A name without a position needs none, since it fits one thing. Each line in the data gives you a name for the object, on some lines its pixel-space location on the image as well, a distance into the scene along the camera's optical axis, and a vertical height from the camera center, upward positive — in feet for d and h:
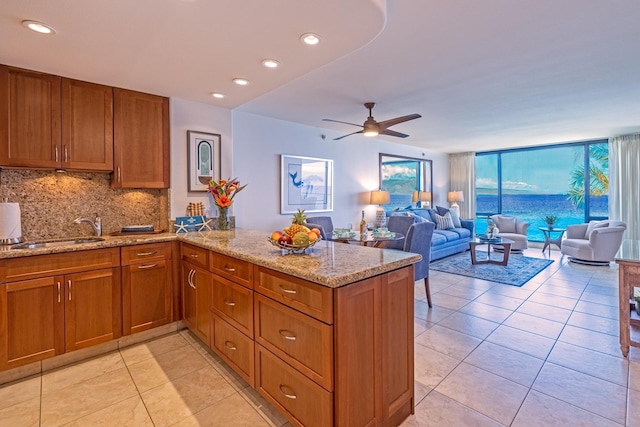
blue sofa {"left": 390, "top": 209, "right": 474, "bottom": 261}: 18.89 -1.87
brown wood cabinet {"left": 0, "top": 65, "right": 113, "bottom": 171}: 7.86 +2.41
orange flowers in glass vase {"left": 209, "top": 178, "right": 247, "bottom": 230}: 10.75 +0.48
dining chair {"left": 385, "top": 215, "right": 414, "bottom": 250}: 13.74 -0.78
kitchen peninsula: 4.67 -2.06
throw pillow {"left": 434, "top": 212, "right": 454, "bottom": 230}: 21.65 -0.91
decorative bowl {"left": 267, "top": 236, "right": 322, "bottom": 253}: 6.26 -0.76
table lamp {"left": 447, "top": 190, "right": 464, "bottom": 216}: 25.61 +1.03
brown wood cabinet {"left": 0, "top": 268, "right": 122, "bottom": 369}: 7.12 -2.62
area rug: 15.24 -3.29
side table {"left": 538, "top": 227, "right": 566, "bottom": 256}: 20.62 -1.78
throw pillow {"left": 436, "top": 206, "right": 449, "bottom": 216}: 23.04 -0.06
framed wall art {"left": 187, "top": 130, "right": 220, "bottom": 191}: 11.00 +1.88
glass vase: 10.95 -0.34
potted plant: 20.47 -0.74
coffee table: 17.26 -2.07
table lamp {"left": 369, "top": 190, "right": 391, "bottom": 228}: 18.89 +0.51
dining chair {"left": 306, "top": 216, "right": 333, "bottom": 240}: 15.24 -0.62
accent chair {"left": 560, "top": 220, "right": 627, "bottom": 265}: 16.89 -2.00
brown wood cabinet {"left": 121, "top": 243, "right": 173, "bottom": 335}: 8.70 -2.24
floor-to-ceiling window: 21.75 +2.03
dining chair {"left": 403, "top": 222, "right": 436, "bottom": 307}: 11.02 -1.25
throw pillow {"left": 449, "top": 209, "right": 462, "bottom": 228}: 23.04 -0.73
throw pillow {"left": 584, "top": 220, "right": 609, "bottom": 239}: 17.90 -0.97
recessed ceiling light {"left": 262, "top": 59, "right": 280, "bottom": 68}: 7.64 +3.71
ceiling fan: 12.04 +3.29
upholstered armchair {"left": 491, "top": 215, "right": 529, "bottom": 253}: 21.07 -1.48
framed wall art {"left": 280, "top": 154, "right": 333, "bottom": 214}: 15.06 +1.32
